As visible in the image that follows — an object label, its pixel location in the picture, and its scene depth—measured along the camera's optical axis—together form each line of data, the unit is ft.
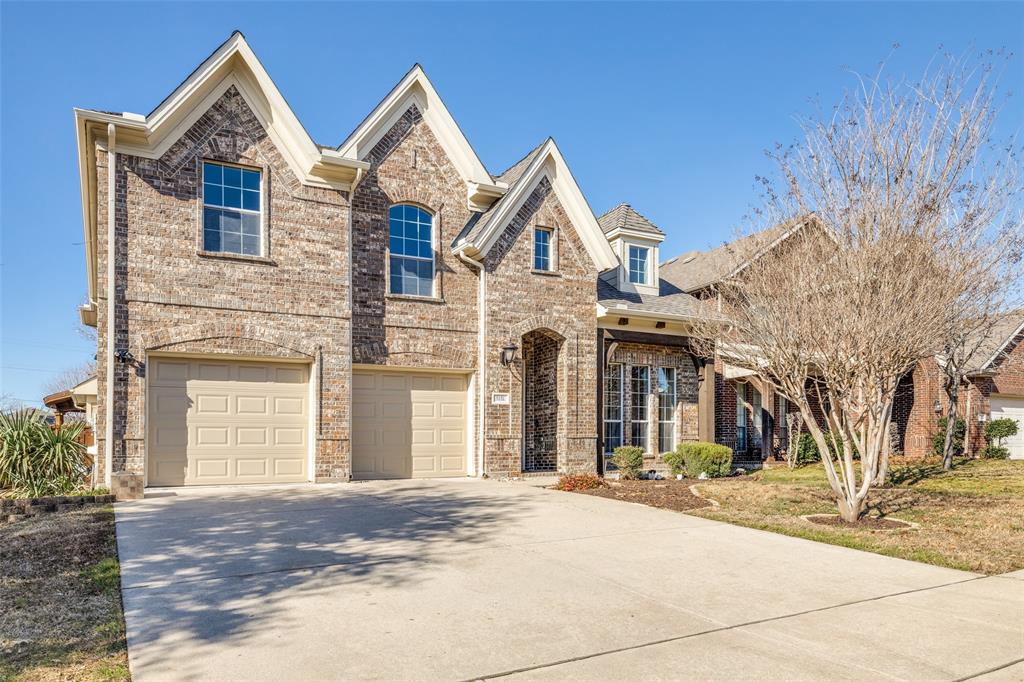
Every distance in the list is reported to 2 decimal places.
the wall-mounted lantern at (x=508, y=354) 51.34
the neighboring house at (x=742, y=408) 64.23
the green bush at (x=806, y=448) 66.08
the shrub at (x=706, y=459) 53.78
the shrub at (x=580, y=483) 45.37
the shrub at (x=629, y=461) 52.49
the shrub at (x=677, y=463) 55.06
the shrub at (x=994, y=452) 71.10
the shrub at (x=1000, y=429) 71.61
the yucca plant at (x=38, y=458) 39.19
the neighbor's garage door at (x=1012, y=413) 74.79
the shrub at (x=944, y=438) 68.80
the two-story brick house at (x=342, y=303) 41.11
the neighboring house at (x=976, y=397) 70.90
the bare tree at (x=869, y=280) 32.35
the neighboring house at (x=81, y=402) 43.47
